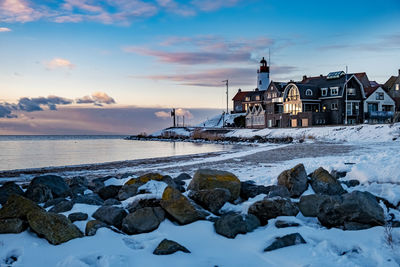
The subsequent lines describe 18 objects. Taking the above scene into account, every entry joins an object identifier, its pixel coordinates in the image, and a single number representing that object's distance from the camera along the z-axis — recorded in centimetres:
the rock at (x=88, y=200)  797
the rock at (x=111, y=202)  806
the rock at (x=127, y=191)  889
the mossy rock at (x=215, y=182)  851
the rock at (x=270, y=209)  703
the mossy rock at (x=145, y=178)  977
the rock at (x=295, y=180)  885
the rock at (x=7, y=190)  843
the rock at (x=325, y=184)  872
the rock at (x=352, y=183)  922
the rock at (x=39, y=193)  858
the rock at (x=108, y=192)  955
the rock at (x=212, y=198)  760
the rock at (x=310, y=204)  725
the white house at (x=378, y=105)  5806
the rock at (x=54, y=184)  941
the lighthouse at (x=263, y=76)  9556
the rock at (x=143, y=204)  753
